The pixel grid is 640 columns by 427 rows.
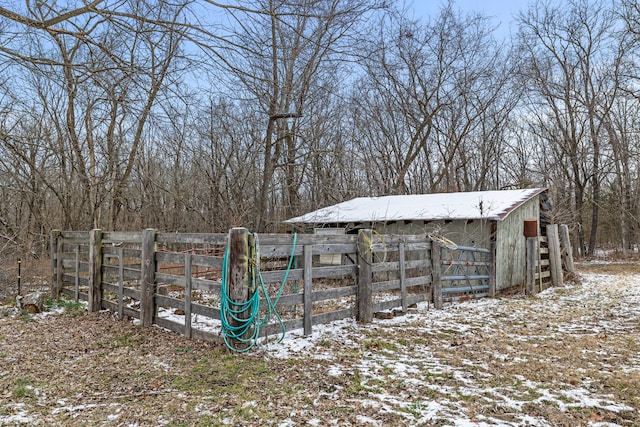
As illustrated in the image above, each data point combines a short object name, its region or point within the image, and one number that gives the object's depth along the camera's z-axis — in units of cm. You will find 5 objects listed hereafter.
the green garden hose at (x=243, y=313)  518
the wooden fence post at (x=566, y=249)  1285
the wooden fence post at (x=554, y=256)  1190
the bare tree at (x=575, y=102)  2280
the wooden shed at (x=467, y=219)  1099
